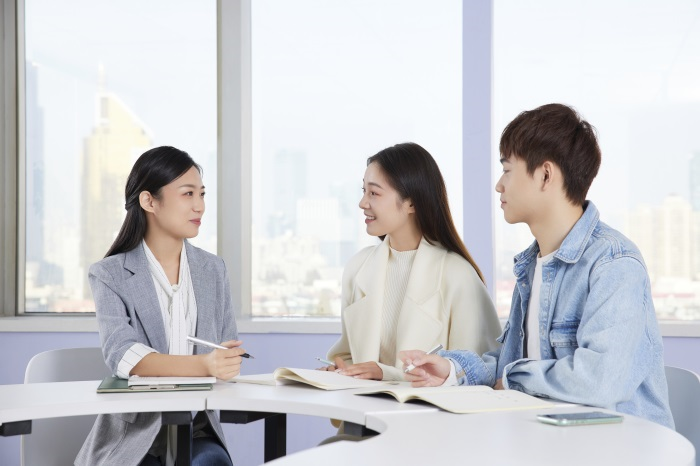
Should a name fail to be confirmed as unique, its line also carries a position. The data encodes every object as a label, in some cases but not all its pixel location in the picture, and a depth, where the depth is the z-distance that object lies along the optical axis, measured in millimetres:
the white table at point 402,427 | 2250
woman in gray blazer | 2956
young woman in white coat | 3217
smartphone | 2453
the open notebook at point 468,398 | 2575
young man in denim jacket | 2626
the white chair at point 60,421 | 3146
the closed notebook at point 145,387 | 2807
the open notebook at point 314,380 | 2834
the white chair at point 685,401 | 2799
